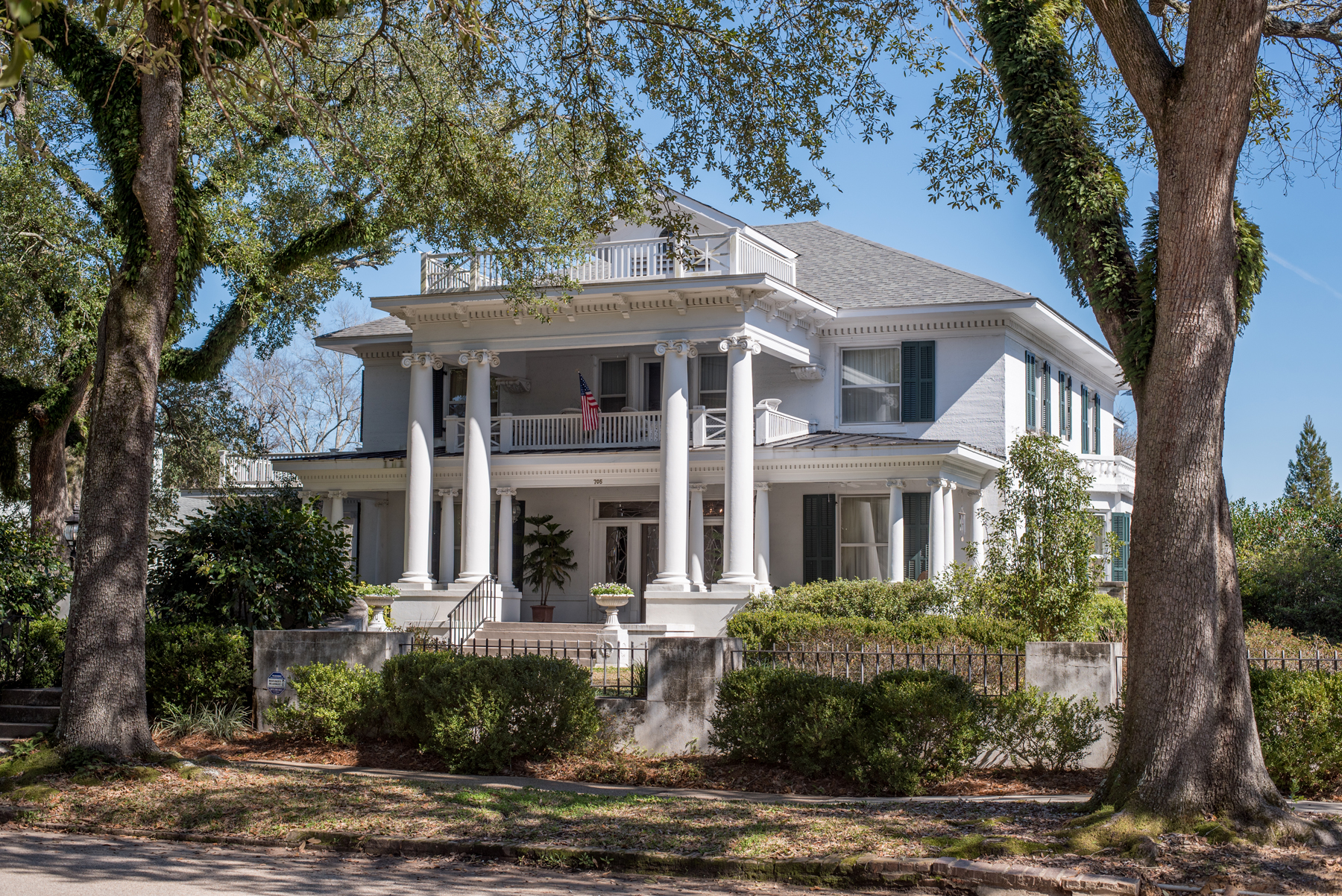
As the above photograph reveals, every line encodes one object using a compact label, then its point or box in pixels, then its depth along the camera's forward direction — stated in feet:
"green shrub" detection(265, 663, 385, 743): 42.68
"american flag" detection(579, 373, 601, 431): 81.66
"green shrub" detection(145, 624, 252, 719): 45.55
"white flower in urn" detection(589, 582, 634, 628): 74.02
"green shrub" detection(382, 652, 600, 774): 39.37
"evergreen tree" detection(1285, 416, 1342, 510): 168.96
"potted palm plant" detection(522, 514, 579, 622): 87.71
